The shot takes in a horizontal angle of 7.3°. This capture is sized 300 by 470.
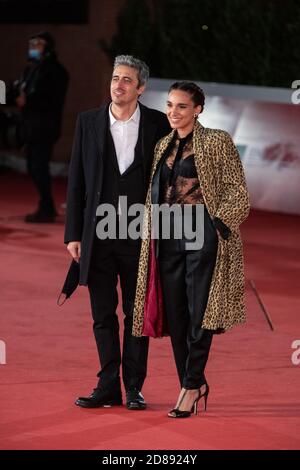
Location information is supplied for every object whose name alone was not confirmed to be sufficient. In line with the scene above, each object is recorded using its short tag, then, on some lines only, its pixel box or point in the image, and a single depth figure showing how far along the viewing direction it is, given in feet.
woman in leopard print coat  39.76
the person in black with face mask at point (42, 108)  85.43
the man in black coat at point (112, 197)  40.97
